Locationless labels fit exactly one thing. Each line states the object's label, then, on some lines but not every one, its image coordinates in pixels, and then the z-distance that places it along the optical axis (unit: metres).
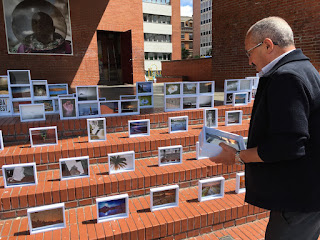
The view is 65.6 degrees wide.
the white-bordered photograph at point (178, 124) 3.78
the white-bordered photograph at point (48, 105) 4.22
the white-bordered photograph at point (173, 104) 4.34
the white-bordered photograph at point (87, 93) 3.95
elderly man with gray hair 1.08
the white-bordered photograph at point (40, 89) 4.32
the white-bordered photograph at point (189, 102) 4.39
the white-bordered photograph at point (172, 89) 4.27
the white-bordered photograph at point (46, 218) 2.23
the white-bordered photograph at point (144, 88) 4.52
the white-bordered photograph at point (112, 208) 2.40
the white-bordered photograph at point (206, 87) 4.52
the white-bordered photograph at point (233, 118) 4.17
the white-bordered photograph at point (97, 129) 3.42
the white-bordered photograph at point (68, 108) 3.68
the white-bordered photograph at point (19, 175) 2.56
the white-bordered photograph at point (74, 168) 2.71
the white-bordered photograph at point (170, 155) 3.09
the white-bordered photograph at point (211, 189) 2.76
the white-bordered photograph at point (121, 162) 2.88
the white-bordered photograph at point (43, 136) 3.16
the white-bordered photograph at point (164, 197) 2.57
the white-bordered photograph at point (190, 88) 4.41
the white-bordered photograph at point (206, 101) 4.54
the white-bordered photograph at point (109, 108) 3.98
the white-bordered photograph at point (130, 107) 4.03
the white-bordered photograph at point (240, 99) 4.73
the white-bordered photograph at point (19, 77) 4.06
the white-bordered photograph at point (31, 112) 3.58
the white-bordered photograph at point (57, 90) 4.64
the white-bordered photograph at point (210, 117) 4.01
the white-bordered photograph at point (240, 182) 2.94
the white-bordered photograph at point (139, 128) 3.56
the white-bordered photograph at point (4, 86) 4.00
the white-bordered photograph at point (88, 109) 3.84
